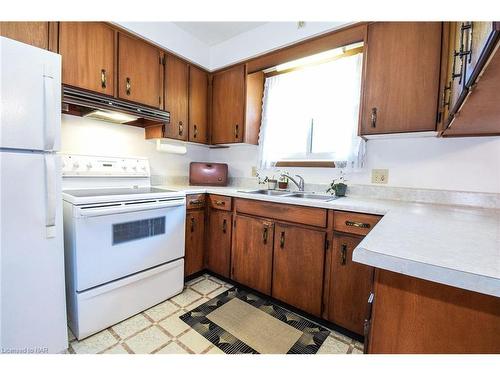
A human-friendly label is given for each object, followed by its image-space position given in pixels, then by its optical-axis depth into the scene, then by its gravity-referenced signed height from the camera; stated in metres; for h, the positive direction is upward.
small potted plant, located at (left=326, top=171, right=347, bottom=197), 1.89 -0.09
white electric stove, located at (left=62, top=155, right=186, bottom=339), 1.38 -0.51
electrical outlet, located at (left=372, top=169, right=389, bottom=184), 1.80 +0.02
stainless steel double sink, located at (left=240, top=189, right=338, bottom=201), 1.99 -0.17
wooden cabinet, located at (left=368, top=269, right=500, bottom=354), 0.52 -0.35
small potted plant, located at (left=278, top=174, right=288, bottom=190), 2.27 -0.08
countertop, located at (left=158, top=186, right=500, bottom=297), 0.47 -0.18
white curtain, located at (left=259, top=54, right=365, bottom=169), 1.95 +0.60
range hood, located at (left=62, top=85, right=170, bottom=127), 1.55 +0.47
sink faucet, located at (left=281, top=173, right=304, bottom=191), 2.18 -0.06
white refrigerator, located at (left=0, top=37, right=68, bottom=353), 1.05 -0.17
